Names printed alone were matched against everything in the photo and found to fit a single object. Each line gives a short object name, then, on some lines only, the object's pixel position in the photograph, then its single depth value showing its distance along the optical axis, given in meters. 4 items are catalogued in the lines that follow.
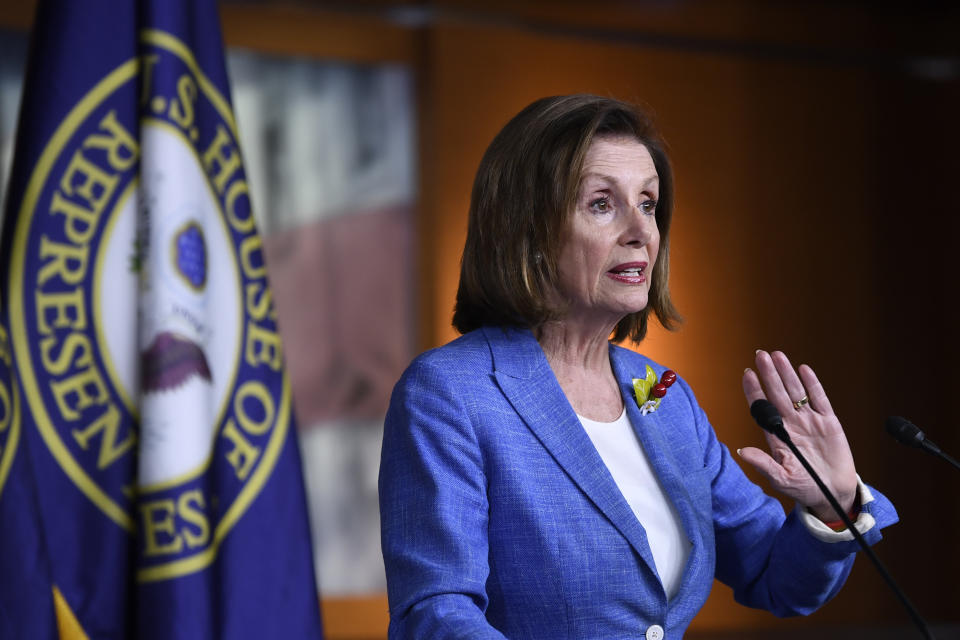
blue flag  5.20
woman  4.81
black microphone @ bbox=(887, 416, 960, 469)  4.77
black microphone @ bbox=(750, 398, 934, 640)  4.65
